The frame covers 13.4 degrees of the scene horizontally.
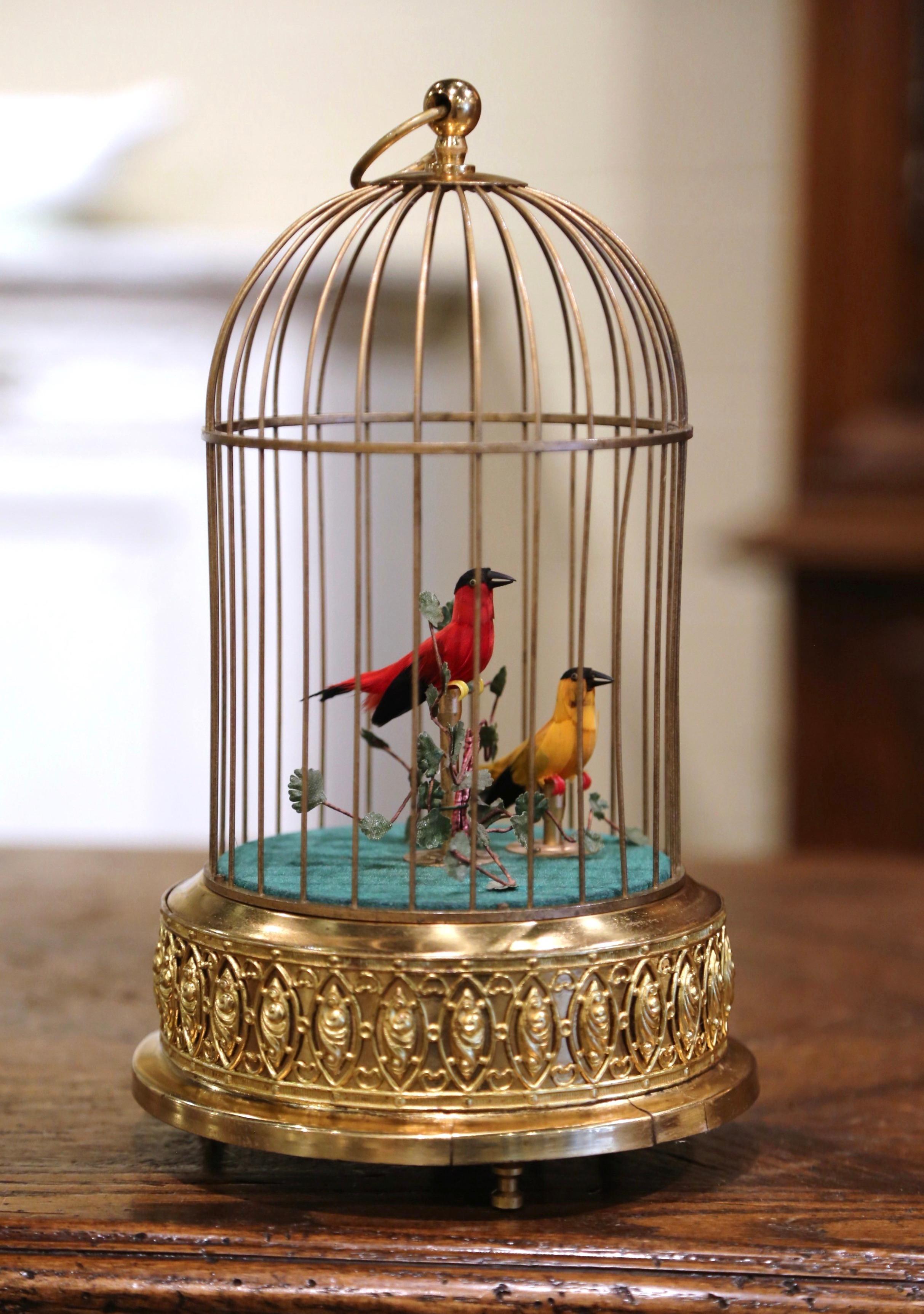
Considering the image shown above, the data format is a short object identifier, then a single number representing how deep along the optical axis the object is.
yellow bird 0.95
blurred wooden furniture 2.11
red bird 0.95
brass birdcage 0.90
